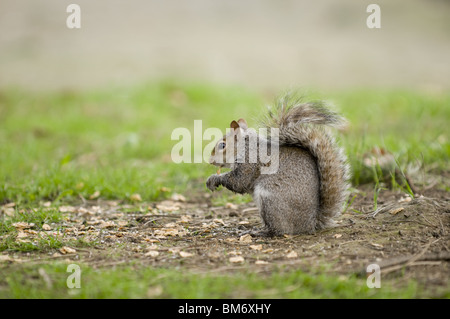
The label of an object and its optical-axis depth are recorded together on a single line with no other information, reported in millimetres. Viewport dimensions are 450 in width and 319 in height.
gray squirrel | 3037
